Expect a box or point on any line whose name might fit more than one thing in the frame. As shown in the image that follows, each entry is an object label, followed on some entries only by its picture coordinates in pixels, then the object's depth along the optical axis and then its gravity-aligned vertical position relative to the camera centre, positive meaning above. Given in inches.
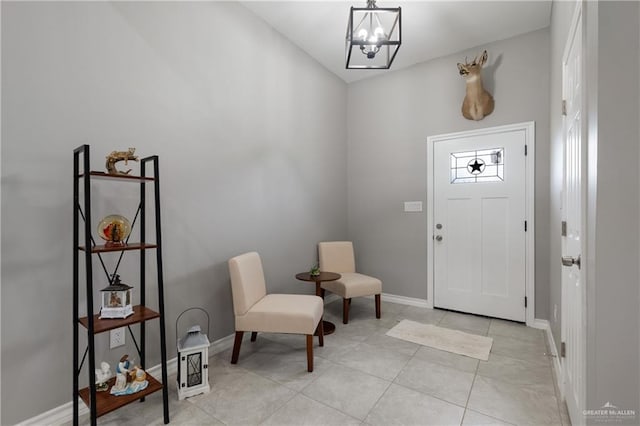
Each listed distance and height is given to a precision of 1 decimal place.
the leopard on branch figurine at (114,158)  65.6 +11.8
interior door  54.9 -4.6
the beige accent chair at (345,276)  127.4 -31.0
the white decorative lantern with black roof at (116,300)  64.6 -19.8
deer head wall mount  127.0 +51.4
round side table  115.2 -27.1
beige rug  101.2 -48.0
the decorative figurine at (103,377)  66.3 -37.5
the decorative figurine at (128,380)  65.1 -38.1
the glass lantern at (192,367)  75.0 -40.2
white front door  126.2 -6.2
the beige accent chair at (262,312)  88.7 -31.0
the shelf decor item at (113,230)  65.1 -4.2
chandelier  77.5 +49.2
